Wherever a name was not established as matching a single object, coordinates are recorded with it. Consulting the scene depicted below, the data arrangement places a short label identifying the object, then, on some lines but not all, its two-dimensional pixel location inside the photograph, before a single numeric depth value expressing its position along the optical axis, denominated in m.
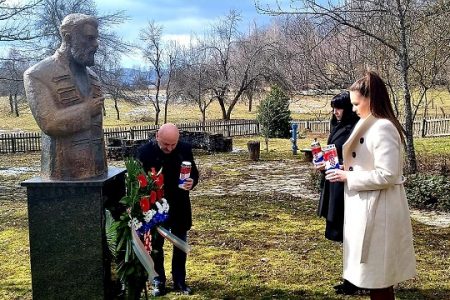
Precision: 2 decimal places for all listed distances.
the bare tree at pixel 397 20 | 9.03
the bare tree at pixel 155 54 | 35.66
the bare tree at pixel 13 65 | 14.70
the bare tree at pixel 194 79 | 34.66
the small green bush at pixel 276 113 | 22.80
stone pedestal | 3.71
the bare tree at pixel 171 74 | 35.42
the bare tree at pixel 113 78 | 25.39
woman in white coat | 3.30
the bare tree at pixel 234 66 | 35.53
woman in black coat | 4.27
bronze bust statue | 3.69
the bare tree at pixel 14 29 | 13.59
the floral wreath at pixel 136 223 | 3.84
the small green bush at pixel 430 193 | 8.62
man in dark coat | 4.46
